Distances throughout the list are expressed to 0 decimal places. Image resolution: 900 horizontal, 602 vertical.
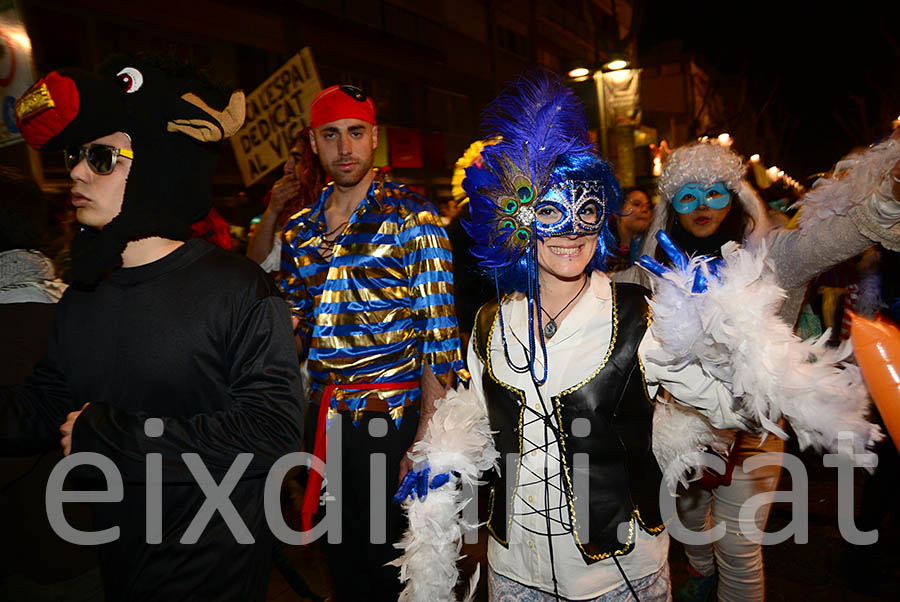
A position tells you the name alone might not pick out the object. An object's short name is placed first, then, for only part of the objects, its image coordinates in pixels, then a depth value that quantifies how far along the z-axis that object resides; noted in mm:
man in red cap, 2775
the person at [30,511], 2055
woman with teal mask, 2123
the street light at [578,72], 10972
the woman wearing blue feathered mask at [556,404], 1969
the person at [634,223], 5417
